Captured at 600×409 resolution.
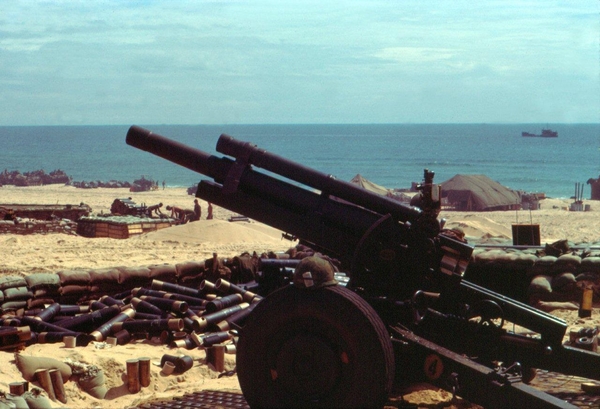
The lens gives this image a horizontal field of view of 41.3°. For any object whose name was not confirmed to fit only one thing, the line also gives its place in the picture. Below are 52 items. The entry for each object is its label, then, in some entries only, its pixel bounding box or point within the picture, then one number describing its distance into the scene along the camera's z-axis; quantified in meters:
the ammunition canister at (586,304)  12.73
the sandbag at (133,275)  14.08
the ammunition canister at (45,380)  8.96
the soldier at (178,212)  32.91
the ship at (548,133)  196.79
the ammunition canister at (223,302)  12.52
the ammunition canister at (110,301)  13.14
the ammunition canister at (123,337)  11.38
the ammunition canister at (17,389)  8.09
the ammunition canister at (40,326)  11.52
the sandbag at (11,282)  12.52
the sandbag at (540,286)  13.68
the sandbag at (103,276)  13.76
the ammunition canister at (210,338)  11.20
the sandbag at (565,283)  13.70
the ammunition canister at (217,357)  10.33
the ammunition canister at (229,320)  11.83
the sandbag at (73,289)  13.34
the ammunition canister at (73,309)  12.63
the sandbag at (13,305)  12.40
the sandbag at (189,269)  14.62
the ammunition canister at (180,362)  10.07
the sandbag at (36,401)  7.42
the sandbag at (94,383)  9.34
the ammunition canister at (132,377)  9.52
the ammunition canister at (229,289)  13.32
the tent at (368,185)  39.88
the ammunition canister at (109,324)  11.36
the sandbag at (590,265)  13.85
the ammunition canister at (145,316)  12.20
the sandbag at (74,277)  13.39
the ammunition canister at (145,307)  12.55
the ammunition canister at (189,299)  13.12
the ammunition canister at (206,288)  13.55
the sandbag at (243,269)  14.95
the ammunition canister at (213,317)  11.82
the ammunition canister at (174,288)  13.55
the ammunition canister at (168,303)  12.38
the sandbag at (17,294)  12.46
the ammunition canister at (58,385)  8.98
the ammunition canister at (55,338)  11.09
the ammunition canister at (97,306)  12.84
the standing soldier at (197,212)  32.26
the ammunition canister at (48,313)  12.02
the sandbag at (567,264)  13.90
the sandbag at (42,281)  12.88
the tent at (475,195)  44.94
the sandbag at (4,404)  6.99
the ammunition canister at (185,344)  11.21
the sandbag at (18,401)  7.18
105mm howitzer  6.46
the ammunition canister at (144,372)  9.60
